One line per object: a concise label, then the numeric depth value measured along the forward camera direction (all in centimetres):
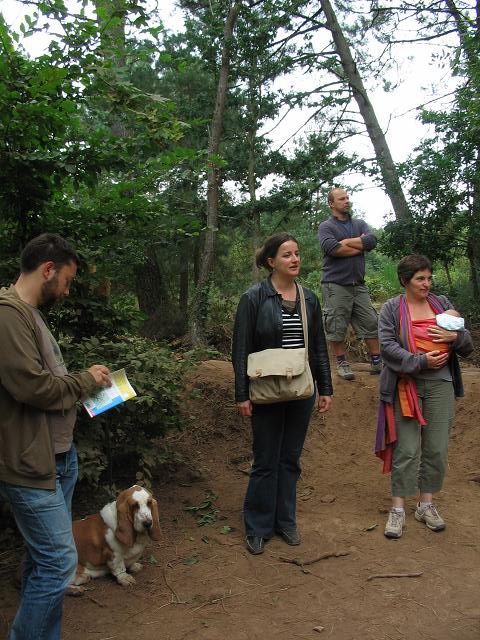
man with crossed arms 647
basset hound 365
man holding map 238
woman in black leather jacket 411
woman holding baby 425
